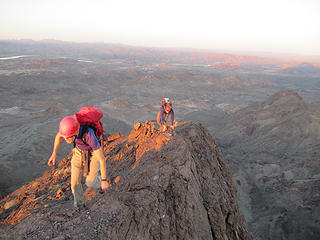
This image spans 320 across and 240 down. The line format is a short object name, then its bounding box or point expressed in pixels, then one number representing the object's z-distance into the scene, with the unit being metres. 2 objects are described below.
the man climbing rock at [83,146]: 2.67
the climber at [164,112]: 6.05
